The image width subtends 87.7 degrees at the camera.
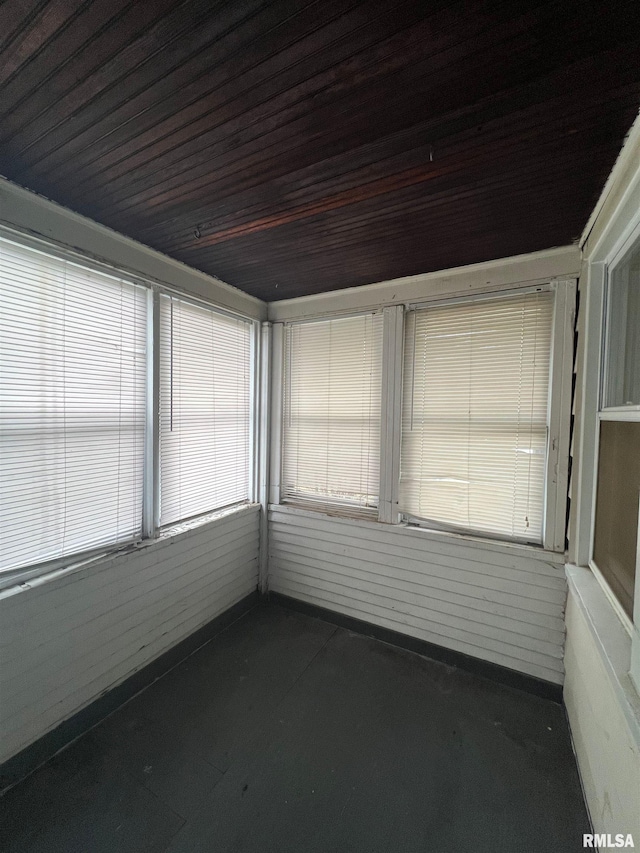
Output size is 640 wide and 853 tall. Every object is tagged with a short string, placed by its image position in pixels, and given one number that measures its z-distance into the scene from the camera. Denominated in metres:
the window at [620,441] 1.36
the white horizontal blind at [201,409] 2.28
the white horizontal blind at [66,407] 1.56
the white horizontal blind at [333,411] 2.65
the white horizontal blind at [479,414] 2.12
